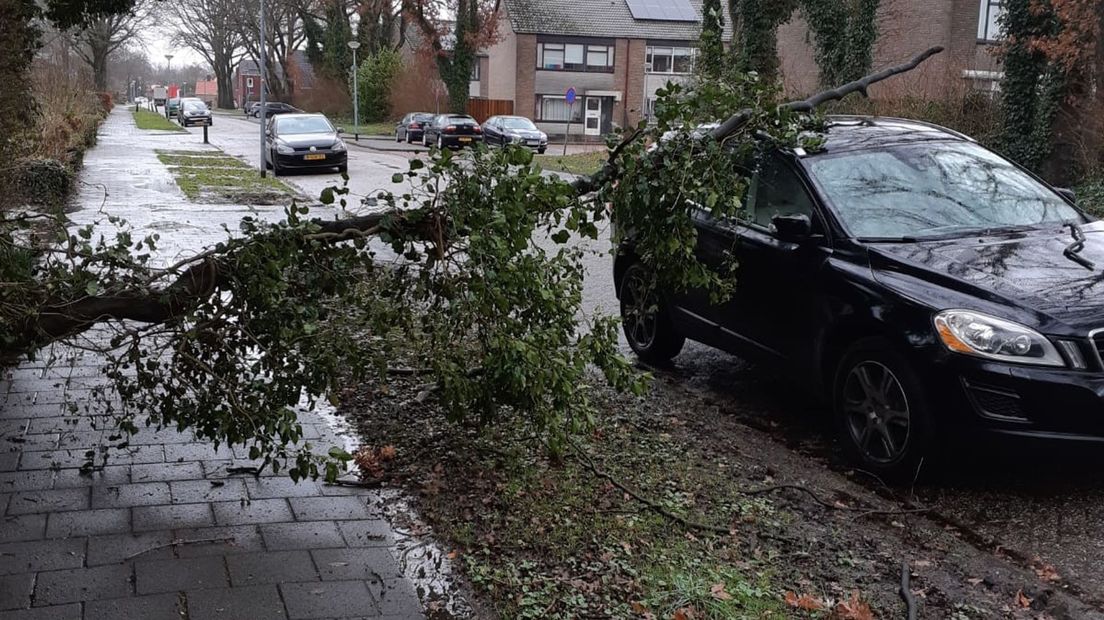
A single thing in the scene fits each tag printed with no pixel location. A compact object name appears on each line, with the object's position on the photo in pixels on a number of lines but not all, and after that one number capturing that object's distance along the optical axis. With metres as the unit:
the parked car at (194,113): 59.66
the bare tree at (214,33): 77.25
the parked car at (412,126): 46.69
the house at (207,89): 163.12
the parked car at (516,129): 39.84
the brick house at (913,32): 33.91
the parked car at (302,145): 27.23
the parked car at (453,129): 40.78
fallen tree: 4.39
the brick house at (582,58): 61.31
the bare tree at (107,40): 71.07
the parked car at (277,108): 63.59
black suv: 4.66
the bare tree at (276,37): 71.81
